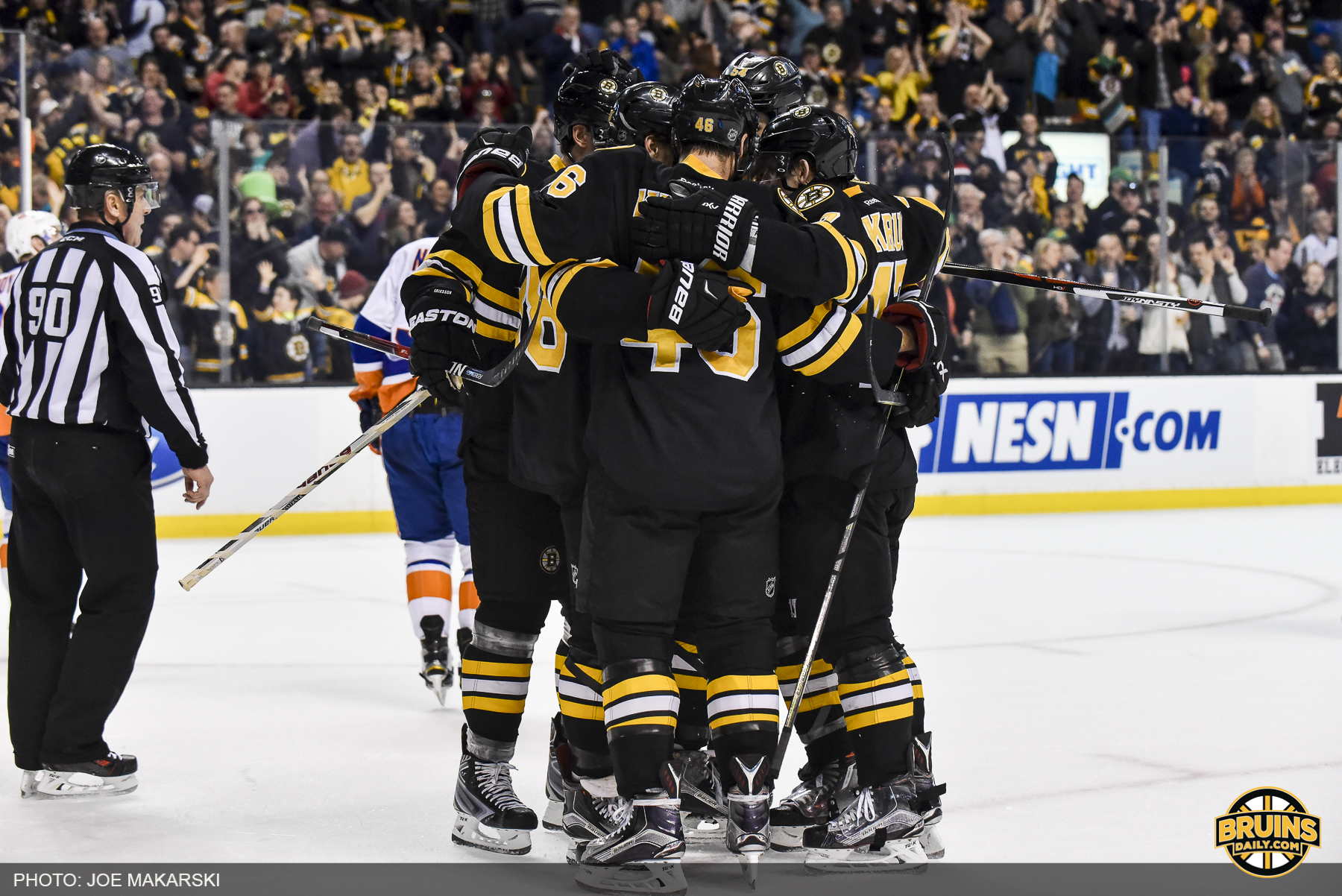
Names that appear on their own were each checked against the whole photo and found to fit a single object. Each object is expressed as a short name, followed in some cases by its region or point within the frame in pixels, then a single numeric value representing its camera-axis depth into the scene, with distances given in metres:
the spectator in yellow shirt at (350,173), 15.81
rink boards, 17.05
